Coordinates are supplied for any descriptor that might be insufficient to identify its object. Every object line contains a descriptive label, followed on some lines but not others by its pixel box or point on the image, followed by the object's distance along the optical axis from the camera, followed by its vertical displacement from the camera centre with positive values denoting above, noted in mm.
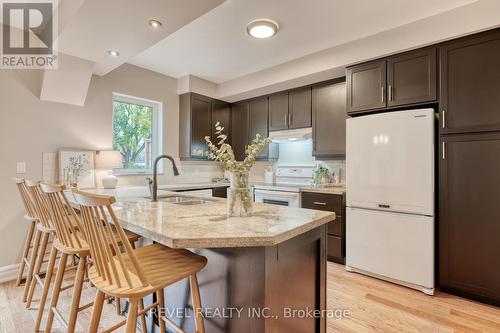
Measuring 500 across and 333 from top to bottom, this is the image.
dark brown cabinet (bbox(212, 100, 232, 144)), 4230 +917
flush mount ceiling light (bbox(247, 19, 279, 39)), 2357 +1362
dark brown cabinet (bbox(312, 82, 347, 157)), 3189 +652
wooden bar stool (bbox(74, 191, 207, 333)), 1005 -468
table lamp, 2949 +53
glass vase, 1417 -155
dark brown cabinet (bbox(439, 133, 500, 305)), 2051 -391
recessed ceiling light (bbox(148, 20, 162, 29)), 1924 +1122
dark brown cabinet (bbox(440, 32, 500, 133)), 2055 +735
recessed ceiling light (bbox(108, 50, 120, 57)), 2395 +1114
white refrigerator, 2264 -270
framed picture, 2746 -8
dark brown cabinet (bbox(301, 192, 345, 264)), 2928 -635
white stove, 3293 -255
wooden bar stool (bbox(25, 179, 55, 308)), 1726 -424
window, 3420 +523
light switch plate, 2517 -6
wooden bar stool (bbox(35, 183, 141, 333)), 1351 -493
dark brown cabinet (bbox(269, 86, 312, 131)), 3533 +878
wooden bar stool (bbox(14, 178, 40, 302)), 2072 -648
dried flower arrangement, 1417 -49
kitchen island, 1070 -470
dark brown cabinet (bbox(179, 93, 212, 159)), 3859 +711
